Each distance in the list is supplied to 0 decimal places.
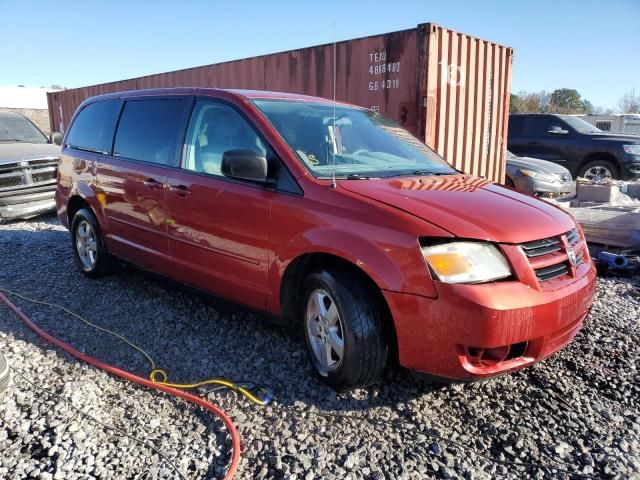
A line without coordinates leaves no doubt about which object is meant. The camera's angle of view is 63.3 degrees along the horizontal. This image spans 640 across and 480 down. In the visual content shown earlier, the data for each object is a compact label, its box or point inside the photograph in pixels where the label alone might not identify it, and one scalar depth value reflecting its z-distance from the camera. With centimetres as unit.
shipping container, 702
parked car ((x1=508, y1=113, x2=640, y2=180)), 1165
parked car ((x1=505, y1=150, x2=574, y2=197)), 904
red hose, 242
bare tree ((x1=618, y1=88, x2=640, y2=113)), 5327
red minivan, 252
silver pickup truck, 813
